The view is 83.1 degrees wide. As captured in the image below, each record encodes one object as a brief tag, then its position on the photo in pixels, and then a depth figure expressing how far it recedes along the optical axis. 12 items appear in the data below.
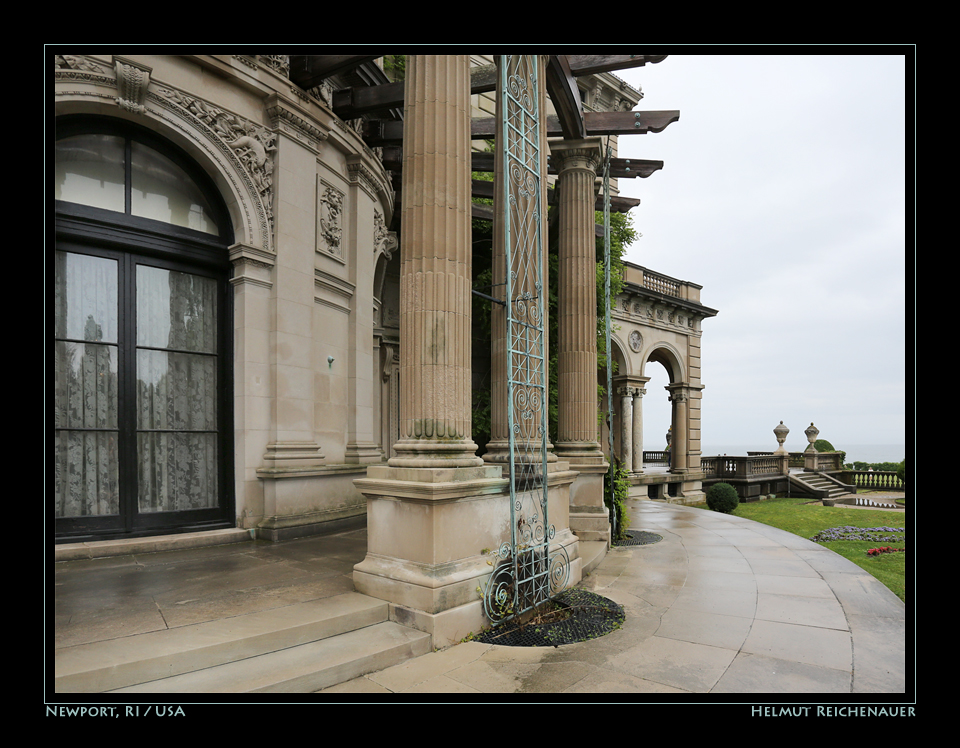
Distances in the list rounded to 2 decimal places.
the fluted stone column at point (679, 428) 24.20
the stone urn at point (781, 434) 28.59
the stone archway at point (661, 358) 22.16
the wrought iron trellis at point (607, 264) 9.98
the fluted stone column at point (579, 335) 9.39
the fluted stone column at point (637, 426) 22.50
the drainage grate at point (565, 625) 4.80
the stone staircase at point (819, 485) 27.12
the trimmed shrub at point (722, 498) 18.70
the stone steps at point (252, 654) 3.39
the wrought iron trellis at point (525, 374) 5.41
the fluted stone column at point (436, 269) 5.14
